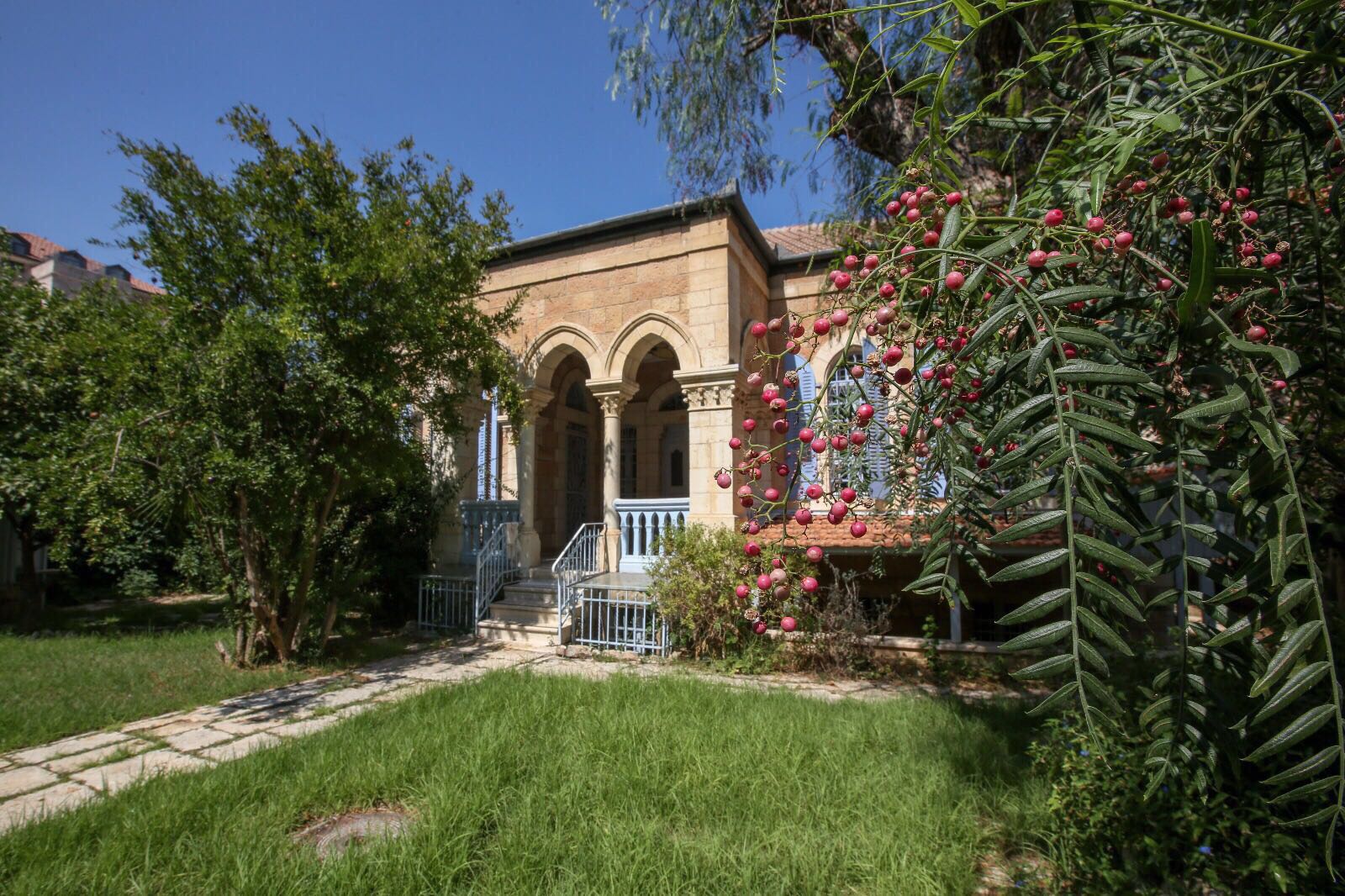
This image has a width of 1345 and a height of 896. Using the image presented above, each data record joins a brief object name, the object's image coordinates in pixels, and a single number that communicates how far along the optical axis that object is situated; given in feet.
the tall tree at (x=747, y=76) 17.31
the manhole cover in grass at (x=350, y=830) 8.79
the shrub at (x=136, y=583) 36.17
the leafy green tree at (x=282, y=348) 15.94
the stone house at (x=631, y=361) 25.35
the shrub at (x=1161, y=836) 6.63
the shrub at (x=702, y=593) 20.92
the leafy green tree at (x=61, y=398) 15.03
